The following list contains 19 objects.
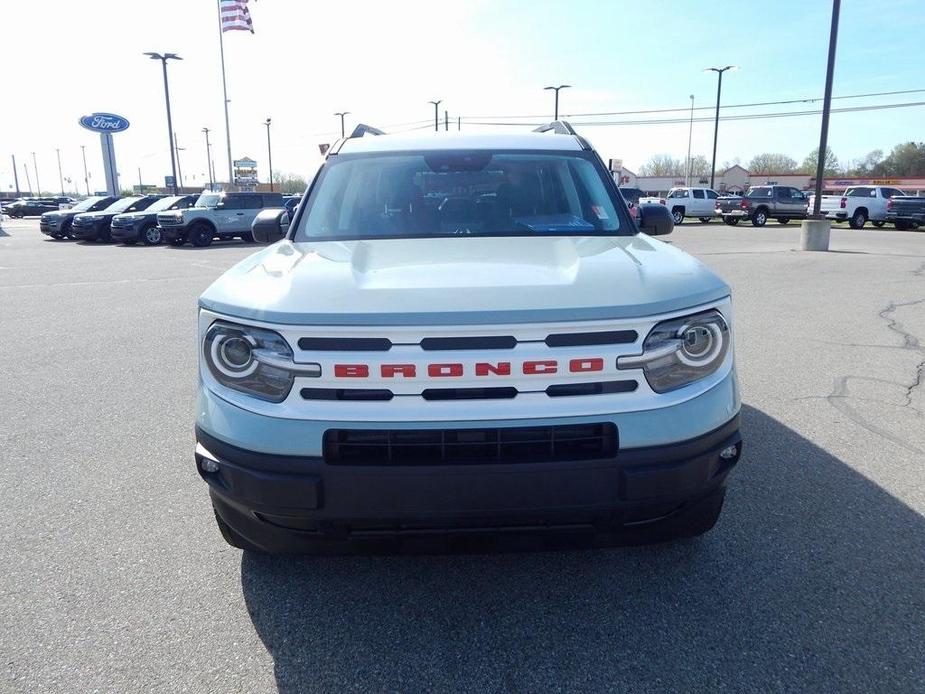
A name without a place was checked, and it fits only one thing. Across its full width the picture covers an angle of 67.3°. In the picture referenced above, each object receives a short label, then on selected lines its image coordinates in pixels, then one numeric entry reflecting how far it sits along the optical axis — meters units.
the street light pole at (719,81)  41.80
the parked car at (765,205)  31.91
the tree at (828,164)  99.04
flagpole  39.91
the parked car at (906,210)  28.42
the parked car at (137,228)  23.59
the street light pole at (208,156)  86.25
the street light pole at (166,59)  36.31
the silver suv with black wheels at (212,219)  22.28
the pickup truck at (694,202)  35.84
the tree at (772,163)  115.19
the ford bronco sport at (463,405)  2.17
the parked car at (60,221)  27.70
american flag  35.78
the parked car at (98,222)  25.66
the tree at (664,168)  121.19
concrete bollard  18.22
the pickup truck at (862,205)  30.22
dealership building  70.44
